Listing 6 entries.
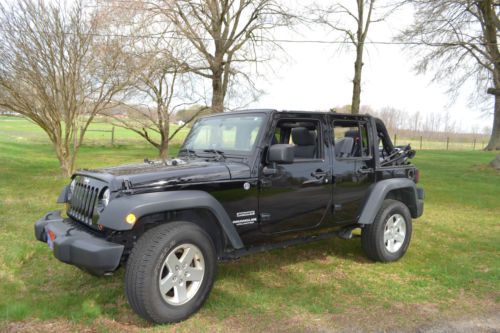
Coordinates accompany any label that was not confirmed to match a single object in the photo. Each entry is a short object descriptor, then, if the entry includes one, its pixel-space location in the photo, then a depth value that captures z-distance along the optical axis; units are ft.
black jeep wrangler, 10.77
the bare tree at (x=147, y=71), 43.81
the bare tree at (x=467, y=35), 52.60
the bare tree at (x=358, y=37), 63.00
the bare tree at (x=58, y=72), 33.90
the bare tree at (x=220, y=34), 59.88
